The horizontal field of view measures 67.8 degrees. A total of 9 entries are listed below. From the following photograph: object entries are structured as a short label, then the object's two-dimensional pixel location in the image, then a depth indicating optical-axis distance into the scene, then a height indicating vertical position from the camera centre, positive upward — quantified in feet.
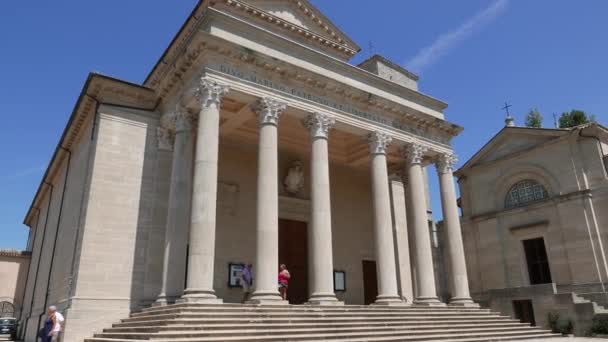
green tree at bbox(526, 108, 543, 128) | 135.54 +54.04
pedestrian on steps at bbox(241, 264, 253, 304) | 52.49 +3.43
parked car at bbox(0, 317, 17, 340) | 88.83 -2.09
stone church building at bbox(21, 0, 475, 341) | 47.03 +16.73
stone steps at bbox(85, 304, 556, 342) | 35.22 -1.31
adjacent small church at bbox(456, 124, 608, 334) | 70.54 +13.95
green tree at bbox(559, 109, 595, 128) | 121.65 +48.38
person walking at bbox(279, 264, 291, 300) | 50.14 +3.22
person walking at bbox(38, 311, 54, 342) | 37.70 -1.19
